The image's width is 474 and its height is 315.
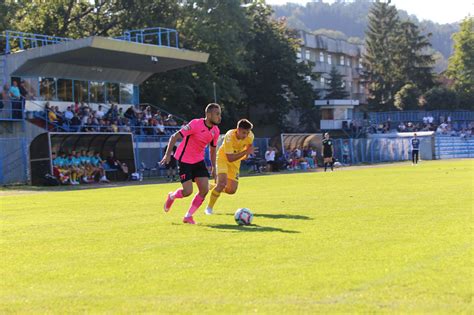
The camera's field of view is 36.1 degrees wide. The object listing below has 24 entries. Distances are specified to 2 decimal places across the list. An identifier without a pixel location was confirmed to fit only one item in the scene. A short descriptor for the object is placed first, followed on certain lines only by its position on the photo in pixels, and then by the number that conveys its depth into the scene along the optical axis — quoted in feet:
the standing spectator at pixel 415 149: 147.67
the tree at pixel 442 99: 278.26
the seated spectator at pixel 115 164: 122.62
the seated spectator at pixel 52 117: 121.19
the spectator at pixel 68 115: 122.42
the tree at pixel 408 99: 283.59
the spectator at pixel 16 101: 121.49
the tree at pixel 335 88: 285.64
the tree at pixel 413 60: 314.76
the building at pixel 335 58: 323.37
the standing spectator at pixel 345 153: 185.37
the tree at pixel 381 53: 315.37
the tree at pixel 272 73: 233.96
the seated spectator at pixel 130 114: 141.70
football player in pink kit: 41.98
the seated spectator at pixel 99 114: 130.54
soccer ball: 38.50
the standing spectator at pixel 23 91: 126.82
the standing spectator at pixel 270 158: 146.61
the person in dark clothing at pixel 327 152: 132.26
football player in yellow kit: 45.91
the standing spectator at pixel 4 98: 119.45
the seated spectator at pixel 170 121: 147.43
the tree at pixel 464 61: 291.17
